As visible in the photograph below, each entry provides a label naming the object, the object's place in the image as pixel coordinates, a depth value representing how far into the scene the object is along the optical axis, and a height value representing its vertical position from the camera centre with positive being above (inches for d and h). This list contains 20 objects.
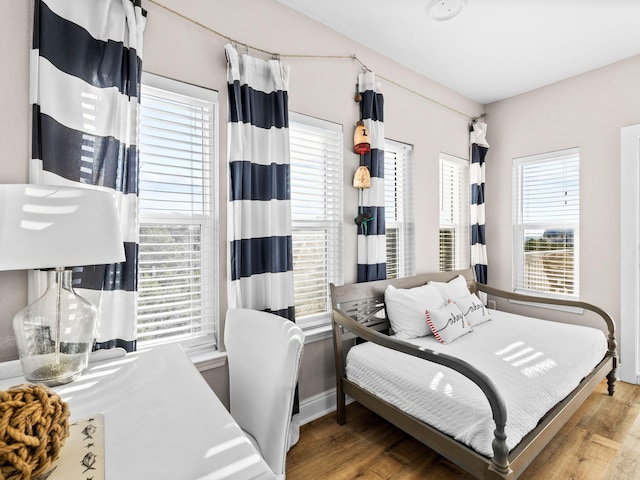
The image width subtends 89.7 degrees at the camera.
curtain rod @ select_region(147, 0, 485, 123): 67.7 +48.8
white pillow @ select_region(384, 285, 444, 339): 92.0 -19.9
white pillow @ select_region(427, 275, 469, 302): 108.4 -16.7
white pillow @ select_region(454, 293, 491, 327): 100.6 -22.2
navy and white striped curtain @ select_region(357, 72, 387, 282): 97.9 +15.6
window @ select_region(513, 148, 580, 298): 123.1 +7.3
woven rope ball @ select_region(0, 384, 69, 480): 22.7 -14.2
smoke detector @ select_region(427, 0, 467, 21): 81.8 +60.7
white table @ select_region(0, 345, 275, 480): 26.6 -18.5
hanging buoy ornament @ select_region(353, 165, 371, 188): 94.5 +18.5
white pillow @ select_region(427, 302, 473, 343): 88.0 -23.4
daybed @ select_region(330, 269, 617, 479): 55.8 -29.7
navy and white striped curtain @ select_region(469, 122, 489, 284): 138.3 +16.2
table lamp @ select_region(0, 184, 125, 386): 36.8 -1.5
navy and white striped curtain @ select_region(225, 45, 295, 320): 71.7 +12.7
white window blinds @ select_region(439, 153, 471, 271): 133.3 +11.6
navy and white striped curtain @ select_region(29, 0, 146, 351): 51.6 +21.7
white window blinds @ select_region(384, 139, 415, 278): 113.6 +11.6
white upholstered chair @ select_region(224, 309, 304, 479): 44.7 -20.7
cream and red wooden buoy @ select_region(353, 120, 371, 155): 93.7 +29.4
